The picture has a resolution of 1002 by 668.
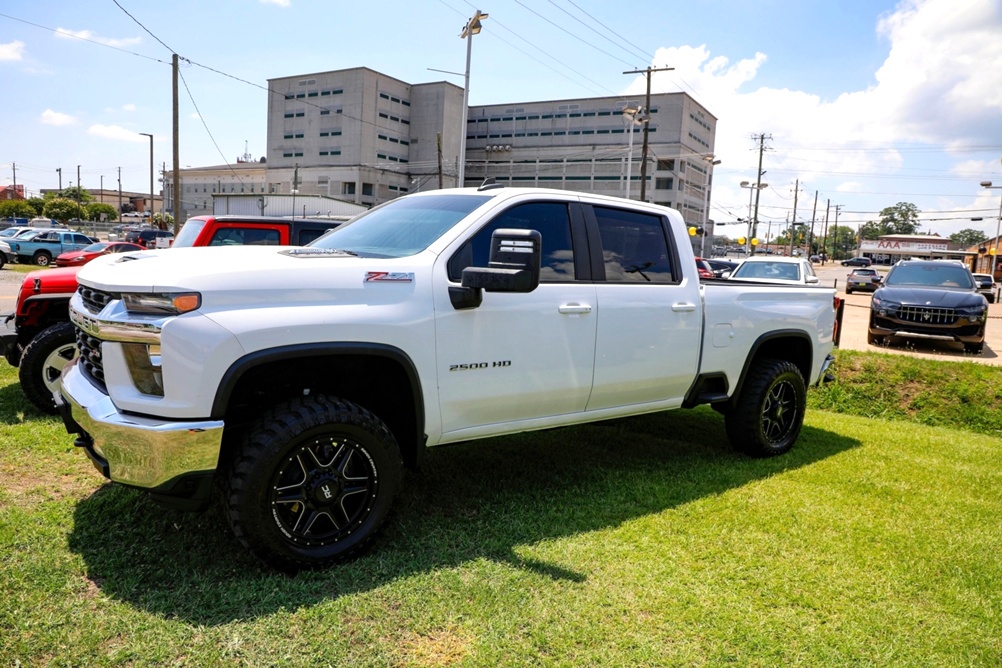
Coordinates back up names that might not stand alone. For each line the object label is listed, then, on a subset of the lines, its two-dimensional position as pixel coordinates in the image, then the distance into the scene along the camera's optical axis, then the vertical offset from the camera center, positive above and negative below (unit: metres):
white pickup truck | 3.20 -0.51
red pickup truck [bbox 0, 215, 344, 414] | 5.85 -0.81
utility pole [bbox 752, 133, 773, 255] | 73.01 +8.04
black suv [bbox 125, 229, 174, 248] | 37.06 +0.17
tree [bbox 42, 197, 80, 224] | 93.56 +3.30
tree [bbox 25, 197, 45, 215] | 96.35 +3.90
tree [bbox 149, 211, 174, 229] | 54.47 +1.49
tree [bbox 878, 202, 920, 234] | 164.50 +12.05
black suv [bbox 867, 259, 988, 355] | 12.80 -0.62
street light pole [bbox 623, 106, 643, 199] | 33.38 +6.82
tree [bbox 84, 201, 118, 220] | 108.37 +4.03
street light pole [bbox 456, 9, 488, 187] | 26.22 +8.13
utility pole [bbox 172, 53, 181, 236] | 29.11 +3.29
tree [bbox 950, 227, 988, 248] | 170.45 +9.58
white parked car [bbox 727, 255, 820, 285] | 15.81 -0.03
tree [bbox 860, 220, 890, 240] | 163.43 +9.55
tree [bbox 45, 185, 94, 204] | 119.14 +6.93
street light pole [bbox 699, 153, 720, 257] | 99.03 +9.43
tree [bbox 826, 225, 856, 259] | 157.49 +6.70
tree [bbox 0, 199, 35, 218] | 92.69 +3.12
